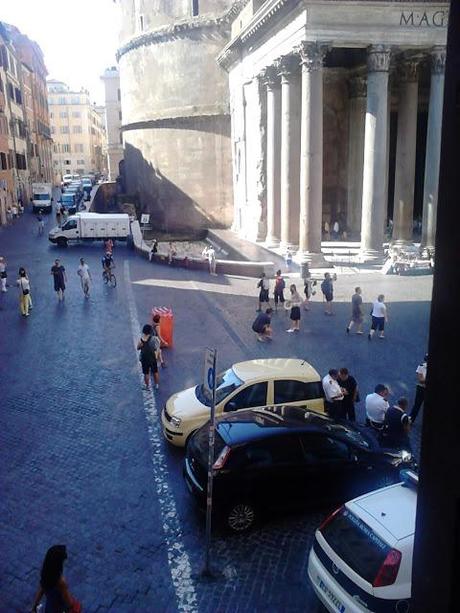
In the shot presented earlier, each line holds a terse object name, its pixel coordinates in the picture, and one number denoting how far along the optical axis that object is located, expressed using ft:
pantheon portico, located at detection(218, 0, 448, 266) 77.66
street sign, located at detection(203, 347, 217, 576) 22.93
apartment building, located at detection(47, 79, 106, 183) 381.40
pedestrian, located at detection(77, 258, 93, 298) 70.54
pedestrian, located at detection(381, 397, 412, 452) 30.01
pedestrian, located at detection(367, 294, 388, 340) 52.16
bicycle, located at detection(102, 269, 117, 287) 77.36
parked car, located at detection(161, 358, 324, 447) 32.30
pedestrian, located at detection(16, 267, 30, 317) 62.03
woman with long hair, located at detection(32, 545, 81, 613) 17.99
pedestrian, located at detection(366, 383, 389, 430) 31.83
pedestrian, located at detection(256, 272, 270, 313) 62.23
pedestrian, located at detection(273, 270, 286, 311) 63.10
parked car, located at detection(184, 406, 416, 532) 25.35
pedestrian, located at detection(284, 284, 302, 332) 55.47
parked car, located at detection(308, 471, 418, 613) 18.37
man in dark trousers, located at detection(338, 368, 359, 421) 34.09
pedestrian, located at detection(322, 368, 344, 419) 33.27
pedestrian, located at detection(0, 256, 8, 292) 72.91
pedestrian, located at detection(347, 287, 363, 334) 53.67
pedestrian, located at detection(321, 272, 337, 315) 60.64
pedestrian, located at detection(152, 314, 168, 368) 44.23
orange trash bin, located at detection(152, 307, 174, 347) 50.98
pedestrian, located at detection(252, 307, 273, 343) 51.52
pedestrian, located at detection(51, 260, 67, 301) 67.62
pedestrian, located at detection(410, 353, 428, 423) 35.14
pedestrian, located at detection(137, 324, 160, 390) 40.65
